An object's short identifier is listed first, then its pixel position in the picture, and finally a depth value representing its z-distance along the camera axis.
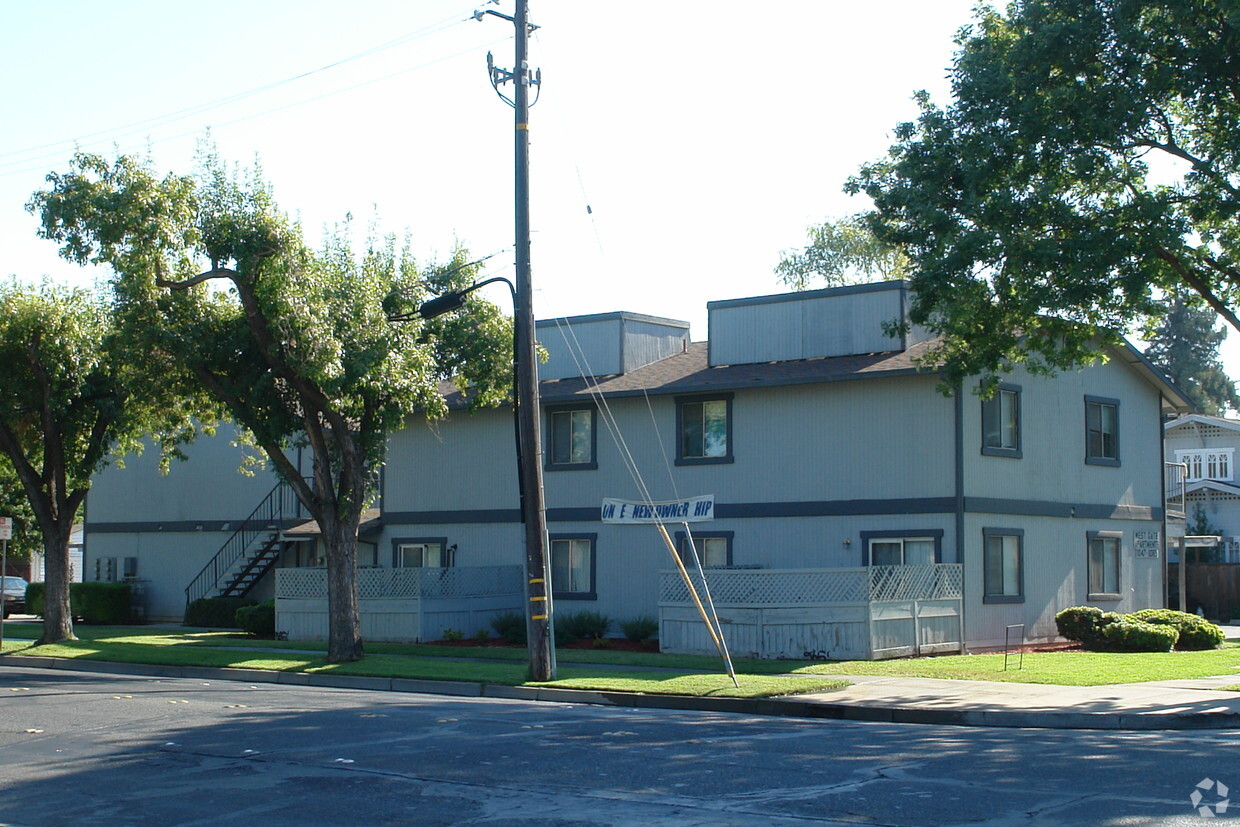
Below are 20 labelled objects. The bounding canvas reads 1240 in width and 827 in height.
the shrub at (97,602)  38.97
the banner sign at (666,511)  28.17
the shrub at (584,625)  28.77
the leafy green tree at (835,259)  52.59
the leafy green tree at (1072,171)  19.23
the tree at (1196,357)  84.22
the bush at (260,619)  32.06
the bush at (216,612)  36.12
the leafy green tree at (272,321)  21.70
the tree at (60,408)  27.86
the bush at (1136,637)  25.64
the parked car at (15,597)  47.53
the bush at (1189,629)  26.73
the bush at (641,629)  27.95
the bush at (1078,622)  26.61
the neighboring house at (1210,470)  47.28
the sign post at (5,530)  25.88
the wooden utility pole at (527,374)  19.41
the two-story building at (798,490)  25.27
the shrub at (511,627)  29.31
